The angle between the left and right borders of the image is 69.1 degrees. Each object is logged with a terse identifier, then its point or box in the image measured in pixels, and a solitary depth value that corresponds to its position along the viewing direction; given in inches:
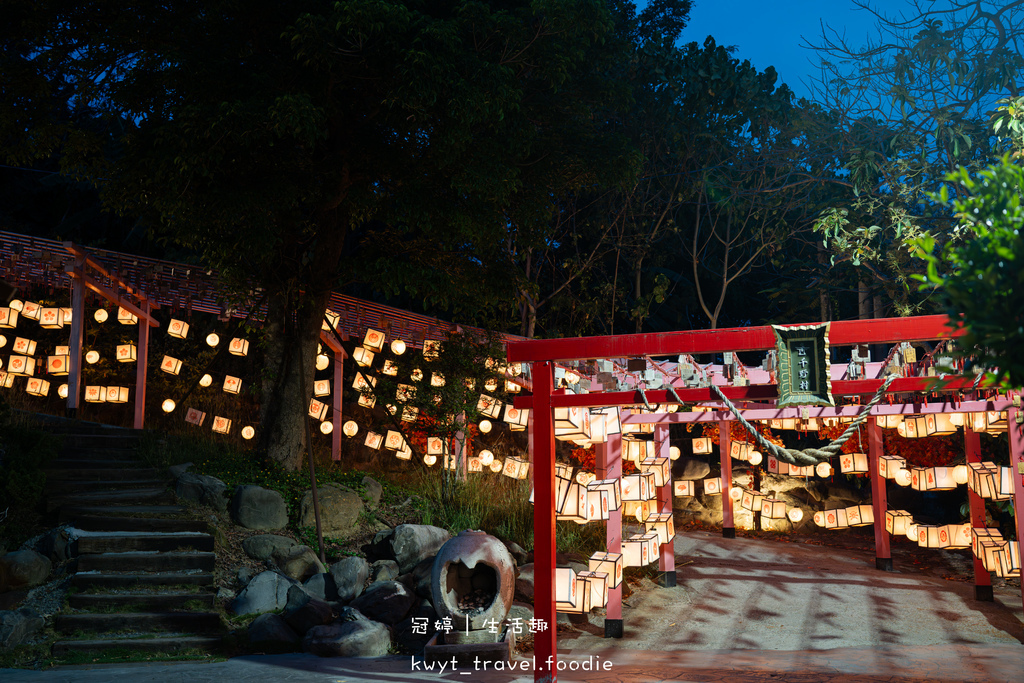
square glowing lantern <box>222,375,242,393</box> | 492.4
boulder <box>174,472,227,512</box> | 356.2
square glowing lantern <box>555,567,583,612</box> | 274.8
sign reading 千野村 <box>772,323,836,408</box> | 194.7
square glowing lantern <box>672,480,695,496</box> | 504.4
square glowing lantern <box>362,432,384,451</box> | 478.3
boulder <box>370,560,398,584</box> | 332.5
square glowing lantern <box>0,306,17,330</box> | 409.7
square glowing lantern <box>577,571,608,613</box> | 281.7
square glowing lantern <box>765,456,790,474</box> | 537.3
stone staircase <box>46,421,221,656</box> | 267.3
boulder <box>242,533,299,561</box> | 334.0
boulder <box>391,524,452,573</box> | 345.4
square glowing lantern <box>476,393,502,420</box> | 446.3
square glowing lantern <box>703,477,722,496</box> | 531.5
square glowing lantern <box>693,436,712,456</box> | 552.4
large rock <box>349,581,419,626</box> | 289.3
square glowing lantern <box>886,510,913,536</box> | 414.6
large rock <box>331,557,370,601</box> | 315.0
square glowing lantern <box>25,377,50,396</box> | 457.1
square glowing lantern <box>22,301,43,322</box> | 420.2
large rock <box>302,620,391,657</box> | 266.4
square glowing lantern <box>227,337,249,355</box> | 459.5
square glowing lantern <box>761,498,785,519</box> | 477.7
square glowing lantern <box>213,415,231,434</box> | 472.4
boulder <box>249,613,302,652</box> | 272.8
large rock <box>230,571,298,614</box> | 296.5
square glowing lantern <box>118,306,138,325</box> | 434.6
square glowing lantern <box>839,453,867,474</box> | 446.0
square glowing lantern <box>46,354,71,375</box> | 420.2
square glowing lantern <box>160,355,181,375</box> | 461.1
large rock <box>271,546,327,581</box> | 329.1
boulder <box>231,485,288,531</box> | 353.7
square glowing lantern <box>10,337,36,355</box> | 440.1
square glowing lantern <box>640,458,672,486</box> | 398.6
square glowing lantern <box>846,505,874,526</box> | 430.0
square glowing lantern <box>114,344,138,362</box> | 444.8
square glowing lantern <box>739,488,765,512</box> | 484.1
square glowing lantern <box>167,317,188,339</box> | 454.6
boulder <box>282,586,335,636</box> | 283.6
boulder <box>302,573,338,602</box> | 314.2
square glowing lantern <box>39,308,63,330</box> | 422.9
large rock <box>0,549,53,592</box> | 280.5
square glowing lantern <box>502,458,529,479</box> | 417.6
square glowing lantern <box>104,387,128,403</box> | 453.1
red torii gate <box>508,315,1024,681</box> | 201.0
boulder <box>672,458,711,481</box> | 637.9
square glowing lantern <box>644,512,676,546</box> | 367.6
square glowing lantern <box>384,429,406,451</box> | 458.0
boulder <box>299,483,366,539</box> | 367.6
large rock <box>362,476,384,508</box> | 401.4
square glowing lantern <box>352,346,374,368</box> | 461.7
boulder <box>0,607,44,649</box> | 249.9
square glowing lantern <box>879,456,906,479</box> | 419.2
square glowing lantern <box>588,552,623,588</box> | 302.0
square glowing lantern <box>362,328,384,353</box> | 452.4
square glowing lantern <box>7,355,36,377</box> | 426.3
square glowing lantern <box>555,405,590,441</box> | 261.0
